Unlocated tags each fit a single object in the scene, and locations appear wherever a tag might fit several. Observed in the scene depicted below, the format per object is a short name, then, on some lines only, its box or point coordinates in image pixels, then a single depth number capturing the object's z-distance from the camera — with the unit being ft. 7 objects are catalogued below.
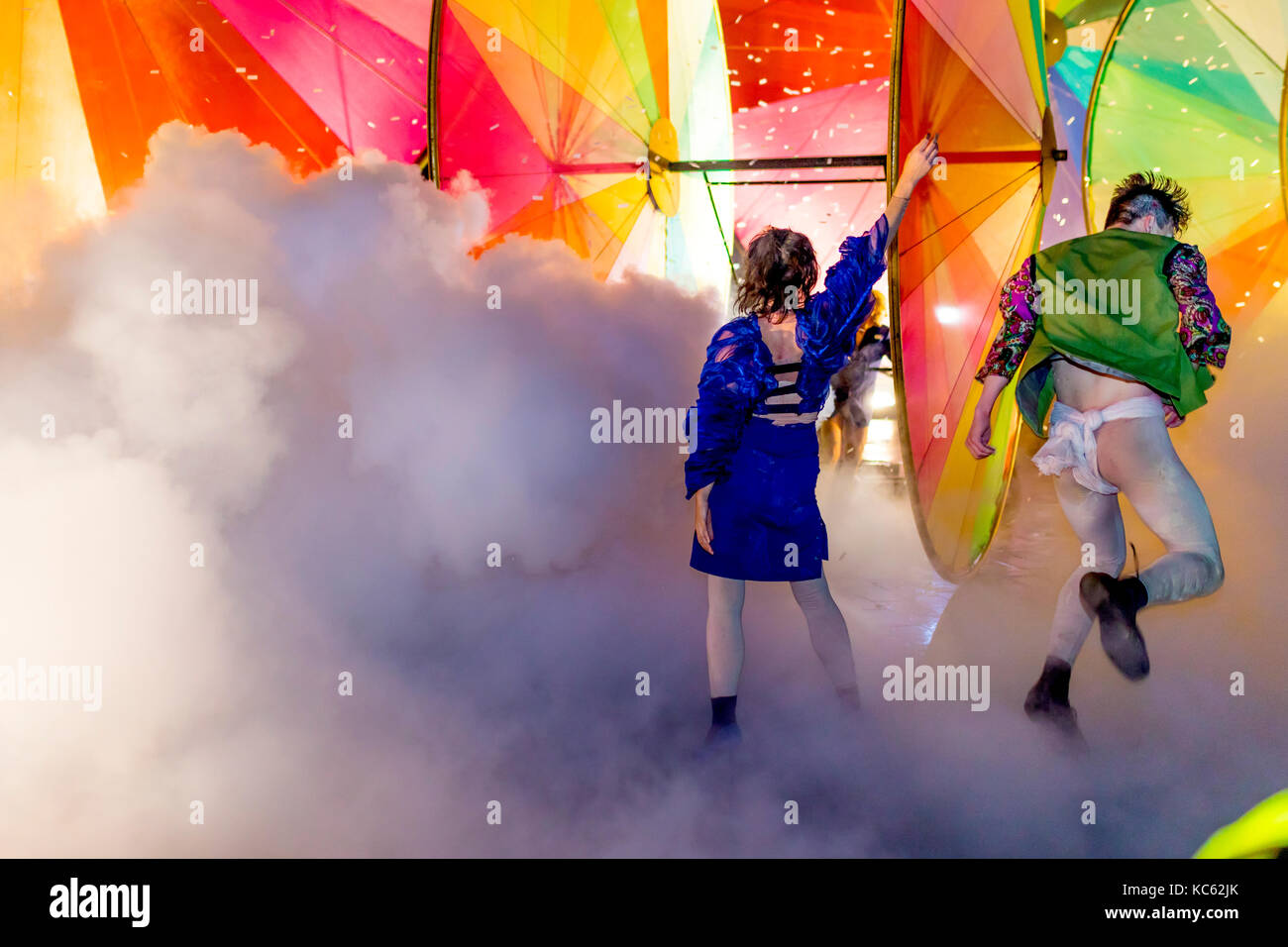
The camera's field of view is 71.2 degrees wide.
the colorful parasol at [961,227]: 9.68
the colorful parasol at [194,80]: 10.74
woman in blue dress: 8.73
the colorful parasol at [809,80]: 10.35
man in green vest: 8.45
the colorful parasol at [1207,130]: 11.07
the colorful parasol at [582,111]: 10.52
